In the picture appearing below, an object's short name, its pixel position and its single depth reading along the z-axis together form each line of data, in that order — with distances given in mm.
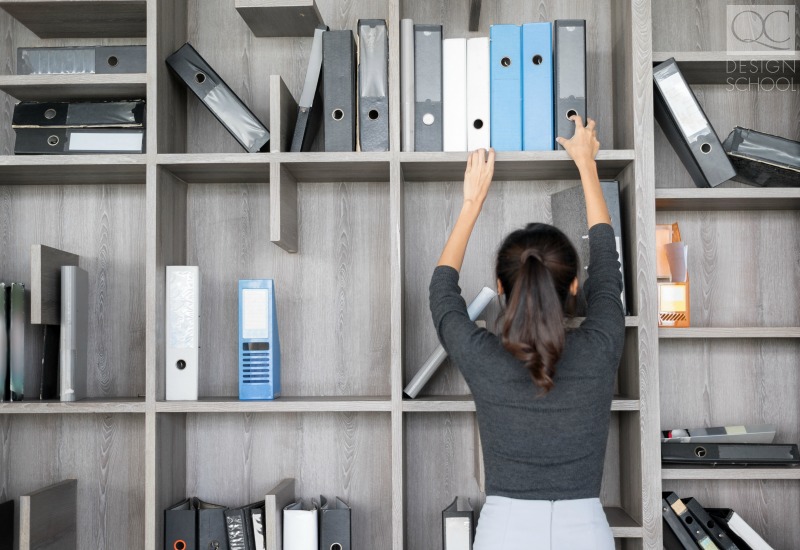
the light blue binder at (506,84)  2035
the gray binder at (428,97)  2045
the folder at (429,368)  2062
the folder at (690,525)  2031
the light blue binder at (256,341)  2068
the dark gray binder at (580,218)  2061
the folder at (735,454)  2049
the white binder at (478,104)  2047
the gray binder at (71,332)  2074
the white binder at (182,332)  2078
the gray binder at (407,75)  2039
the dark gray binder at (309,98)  2090
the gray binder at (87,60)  2148
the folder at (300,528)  2033
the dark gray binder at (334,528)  2049
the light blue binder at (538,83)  2029
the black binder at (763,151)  2061
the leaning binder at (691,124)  2068
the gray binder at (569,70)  2021
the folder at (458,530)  2025
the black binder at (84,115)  2139
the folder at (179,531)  2062
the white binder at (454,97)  2045
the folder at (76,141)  2131
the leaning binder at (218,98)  2129
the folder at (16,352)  2072
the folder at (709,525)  2035
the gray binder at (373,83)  2043
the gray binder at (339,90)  2051
